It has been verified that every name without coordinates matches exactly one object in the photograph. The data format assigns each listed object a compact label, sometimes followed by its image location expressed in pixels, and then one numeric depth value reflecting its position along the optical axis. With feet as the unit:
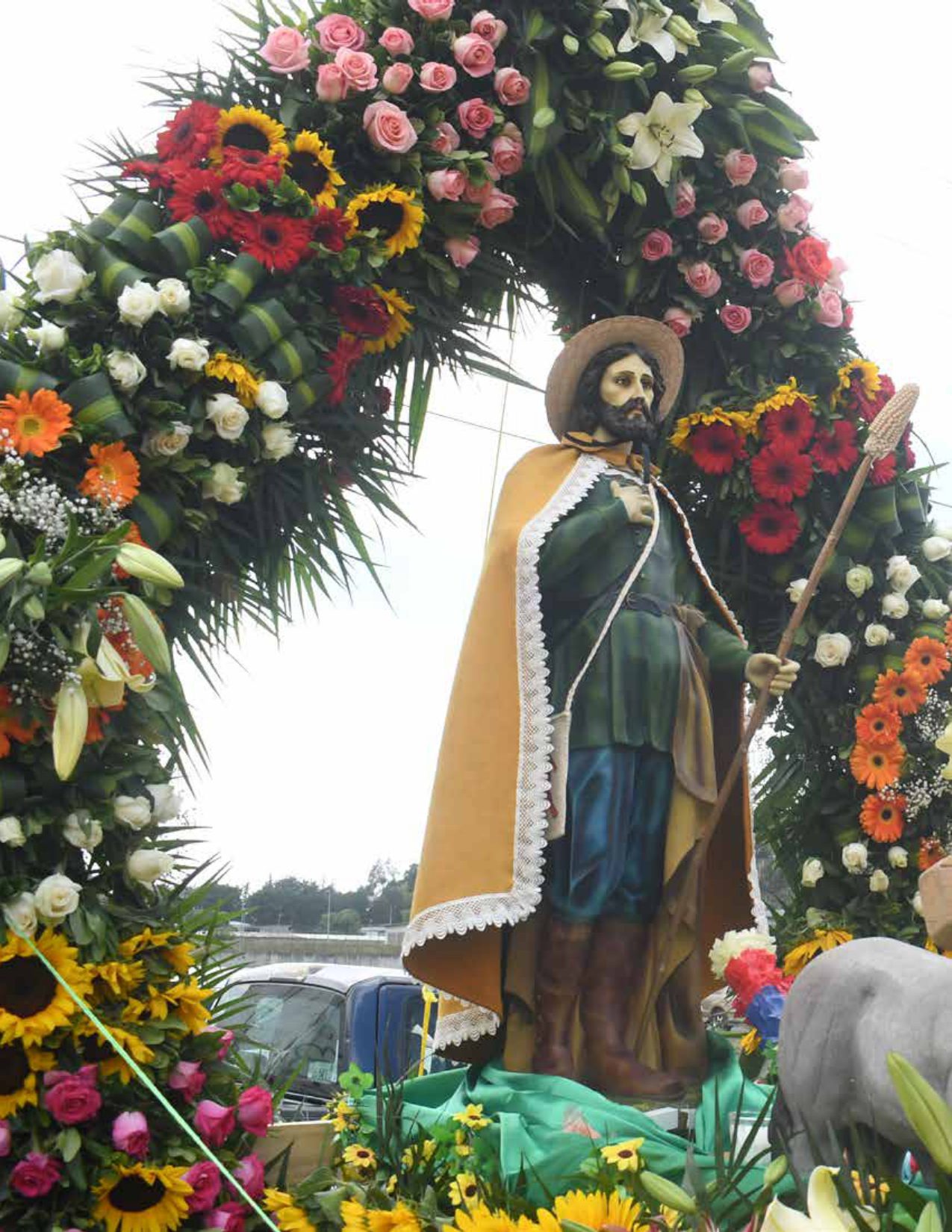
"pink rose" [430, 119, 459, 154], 16.71
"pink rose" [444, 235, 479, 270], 17.06
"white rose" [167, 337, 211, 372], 14.23
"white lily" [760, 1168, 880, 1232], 5.56
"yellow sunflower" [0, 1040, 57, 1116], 11.64
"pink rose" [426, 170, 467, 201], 16.49
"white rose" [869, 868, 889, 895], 18.02
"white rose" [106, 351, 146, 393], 13.87
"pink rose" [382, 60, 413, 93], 16.38
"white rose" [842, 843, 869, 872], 18.17
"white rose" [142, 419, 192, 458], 14.06
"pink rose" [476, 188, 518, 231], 17.19
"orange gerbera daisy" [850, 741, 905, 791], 18.10
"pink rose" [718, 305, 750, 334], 18.99
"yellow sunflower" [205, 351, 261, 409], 14.58
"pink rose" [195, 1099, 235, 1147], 12.14
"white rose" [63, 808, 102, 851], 12.46
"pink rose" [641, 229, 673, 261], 18.70
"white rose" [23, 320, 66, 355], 13.84
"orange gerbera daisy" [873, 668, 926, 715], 18.21
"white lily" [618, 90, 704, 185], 17.87
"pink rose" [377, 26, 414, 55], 16.58
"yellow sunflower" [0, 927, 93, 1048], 11.64
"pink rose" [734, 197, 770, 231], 18.98
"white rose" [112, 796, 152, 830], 12.80
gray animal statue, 8.74
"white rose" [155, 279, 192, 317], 14.38
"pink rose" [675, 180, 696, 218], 18.57
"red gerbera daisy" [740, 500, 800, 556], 18.89
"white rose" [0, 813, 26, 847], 12.03
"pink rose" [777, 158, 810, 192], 19.57
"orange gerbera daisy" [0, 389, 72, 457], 13.16
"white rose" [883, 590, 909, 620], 18.60
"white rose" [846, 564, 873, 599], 18.70
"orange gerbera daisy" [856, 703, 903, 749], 18.13
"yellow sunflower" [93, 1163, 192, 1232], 11.59
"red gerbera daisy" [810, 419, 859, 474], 18.72
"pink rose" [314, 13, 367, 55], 16.46
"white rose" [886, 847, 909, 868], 17.93
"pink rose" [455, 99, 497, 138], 16.85
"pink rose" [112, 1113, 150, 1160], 11.65
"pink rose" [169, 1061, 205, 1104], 12.25
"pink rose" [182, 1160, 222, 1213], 11.77
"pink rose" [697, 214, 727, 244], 18.80
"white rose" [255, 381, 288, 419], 14.67
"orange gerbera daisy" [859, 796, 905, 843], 18.04
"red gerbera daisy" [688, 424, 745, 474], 18.79
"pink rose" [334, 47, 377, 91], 16.16
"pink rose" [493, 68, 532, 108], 17.10
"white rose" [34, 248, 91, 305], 14.10
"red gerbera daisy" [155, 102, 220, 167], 15.53
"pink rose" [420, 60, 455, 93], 16.58
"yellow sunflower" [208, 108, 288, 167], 15.65
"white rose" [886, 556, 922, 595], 18.66
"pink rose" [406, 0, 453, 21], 16.78
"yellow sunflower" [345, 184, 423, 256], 16.24
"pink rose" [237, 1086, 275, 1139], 12.49
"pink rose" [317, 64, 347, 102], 16.16
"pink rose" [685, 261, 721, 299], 18.79
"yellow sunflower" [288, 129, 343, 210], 15.81
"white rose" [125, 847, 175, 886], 12.76
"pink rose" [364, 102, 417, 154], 16.12
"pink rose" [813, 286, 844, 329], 19.33
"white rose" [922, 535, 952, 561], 19.16
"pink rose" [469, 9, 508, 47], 17.15
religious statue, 14.30
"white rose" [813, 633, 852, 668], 18.49
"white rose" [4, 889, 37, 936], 11.84
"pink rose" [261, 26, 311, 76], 16.26
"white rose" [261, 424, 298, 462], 14.93
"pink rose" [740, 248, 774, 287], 19.04
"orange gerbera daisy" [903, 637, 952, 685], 18.22
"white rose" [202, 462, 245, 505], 14.51
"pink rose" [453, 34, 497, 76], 16.85
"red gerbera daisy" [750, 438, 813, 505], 18.53
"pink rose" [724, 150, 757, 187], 18.85
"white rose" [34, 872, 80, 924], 11.94
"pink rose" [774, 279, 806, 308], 19.19
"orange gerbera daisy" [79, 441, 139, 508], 13.50
